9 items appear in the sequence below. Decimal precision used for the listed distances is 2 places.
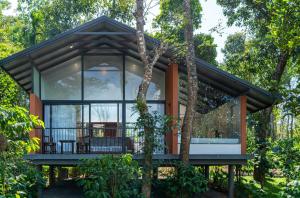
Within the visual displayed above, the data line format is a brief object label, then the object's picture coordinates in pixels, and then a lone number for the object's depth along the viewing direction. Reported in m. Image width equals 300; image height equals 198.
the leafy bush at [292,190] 7.42
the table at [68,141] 11.48
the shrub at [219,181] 13.61
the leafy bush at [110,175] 9.03
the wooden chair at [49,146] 11.81
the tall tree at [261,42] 14.39
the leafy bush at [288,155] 9.64
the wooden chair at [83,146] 11.75
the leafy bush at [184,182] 10.19
